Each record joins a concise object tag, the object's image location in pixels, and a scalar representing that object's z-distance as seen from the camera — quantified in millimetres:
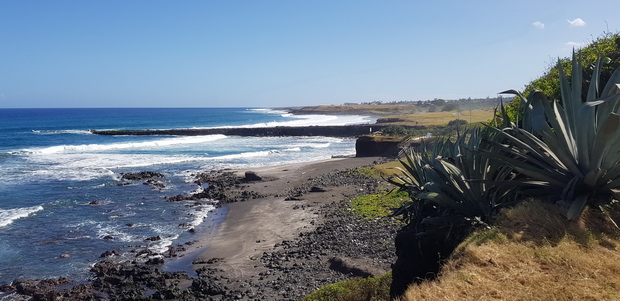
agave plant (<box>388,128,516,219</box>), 6125
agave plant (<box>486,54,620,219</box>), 5535
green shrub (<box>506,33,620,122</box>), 10000
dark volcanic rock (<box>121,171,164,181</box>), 32188
